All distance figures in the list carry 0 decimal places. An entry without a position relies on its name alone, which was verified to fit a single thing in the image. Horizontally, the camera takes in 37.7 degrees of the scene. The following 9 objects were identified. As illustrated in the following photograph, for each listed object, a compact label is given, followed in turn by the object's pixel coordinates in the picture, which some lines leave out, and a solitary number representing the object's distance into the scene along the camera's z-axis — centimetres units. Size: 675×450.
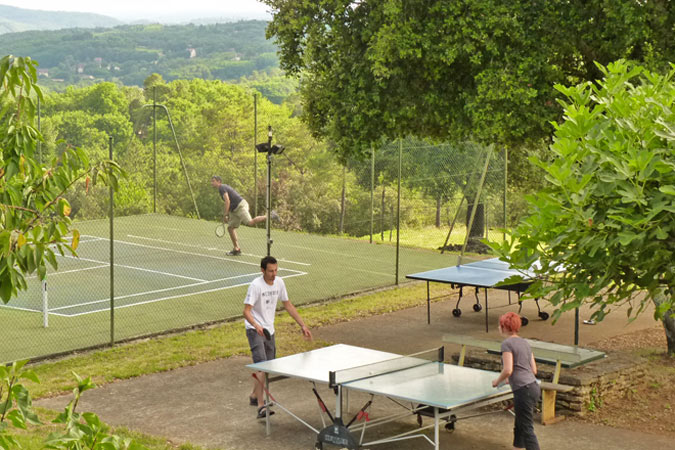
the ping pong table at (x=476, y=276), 1570
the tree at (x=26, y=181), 391
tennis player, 2359
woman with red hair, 945
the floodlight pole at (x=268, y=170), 1630
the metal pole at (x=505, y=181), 2380
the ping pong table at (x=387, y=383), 934
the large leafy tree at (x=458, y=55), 1380
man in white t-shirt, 1104
